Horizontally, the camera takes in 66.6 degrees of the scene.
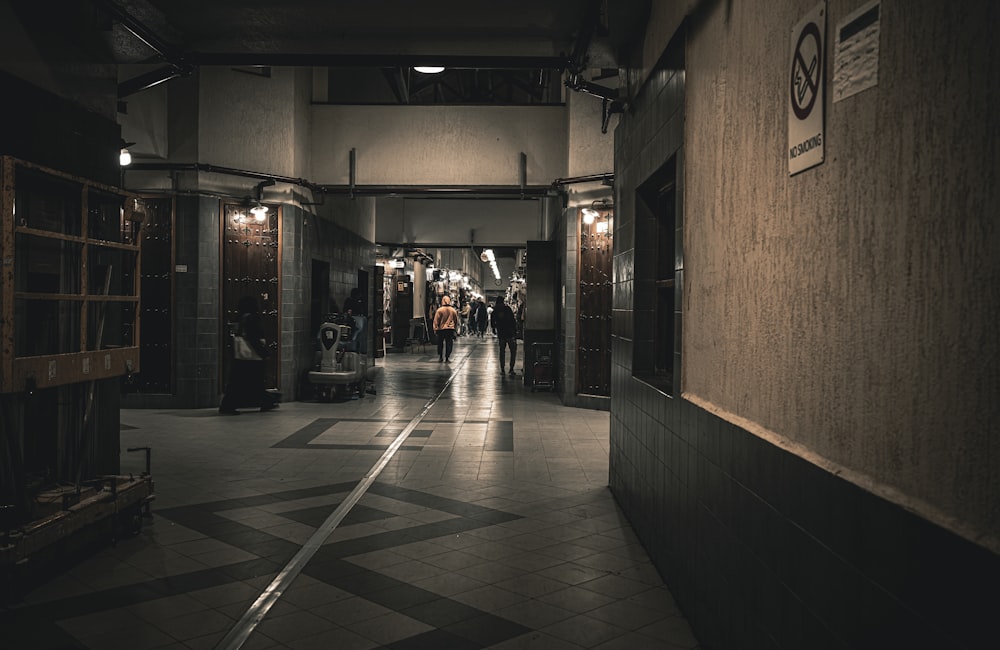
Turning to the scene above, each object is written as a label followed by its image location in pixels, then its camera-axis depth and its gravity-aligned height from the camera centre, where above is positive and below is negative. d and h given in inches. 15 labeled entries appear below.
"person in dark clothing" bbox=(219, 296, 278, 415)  437.7 -39.0
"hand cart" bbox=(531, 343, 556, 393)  564.4 -42.9
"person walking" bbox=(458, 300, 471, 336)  1545.3 -15.7
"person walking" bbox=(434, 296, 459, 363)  796.5 -17.0
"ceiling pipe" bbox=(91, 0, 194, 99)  228.5 +88.4
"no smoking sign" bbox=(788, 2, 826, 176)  92.1 +27.6
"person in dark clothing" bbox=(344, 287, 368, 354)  547.2 -5.0
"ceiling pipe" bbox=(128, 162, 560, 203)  529.3 +82.0
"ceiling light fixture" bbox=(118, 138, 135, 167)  414.8 +81.8
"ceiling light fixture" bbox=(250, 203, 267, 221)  483.8 +61.0
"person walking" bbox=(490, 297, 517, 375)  687.7 -16.2
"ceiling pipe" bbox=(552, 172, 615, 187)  451.5 +79.3
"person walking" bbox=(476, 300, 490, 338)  1492.6 -23.7
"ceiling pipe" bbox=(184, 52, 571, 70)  300.7 +98.8
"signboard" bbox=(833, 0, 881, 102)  79.4 +28.0
